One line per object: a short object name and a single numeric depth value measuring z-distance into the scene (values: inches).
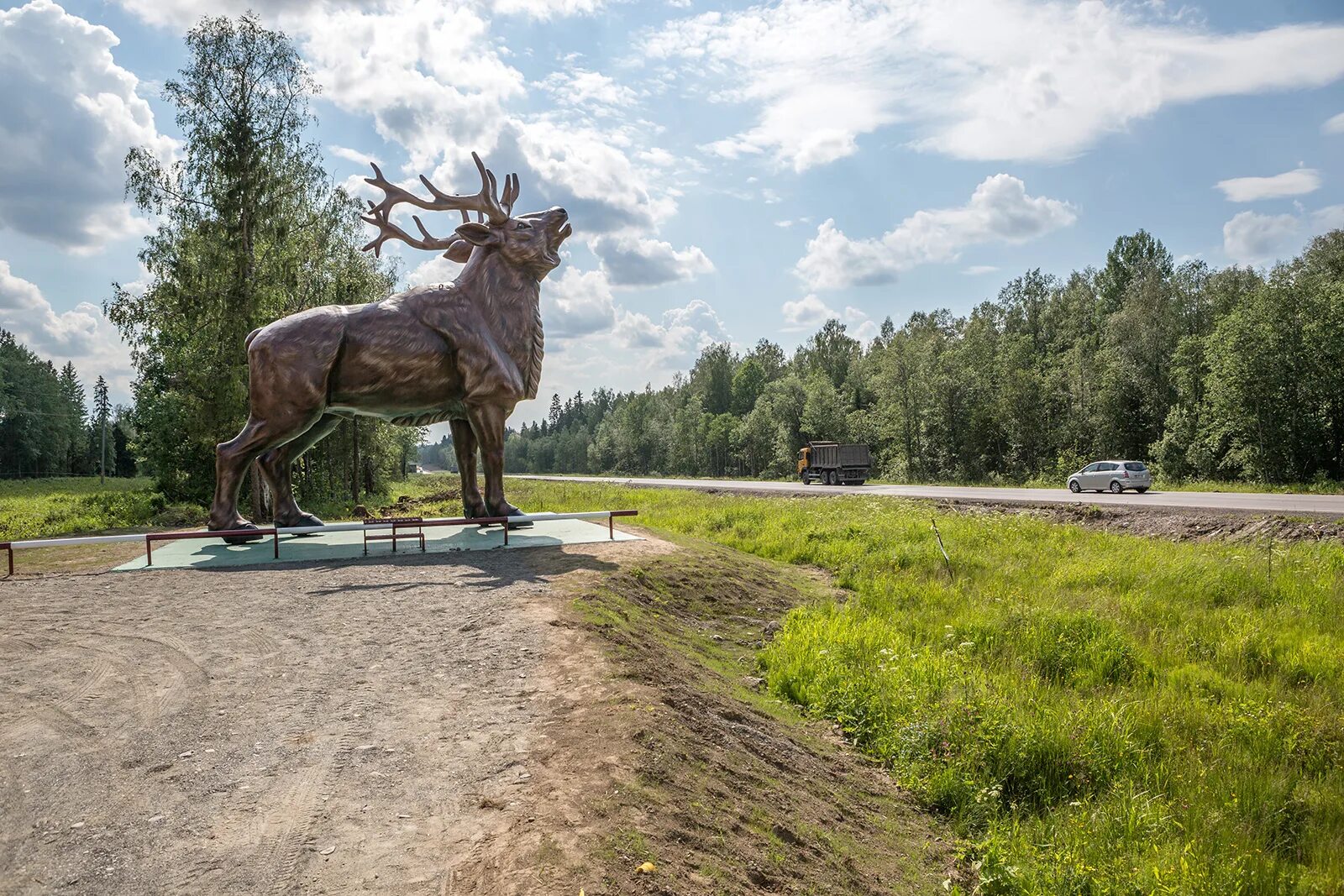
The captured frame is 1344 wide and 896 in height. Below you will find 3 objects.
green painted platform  378.0
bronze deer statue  397.7
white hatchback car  935.0
